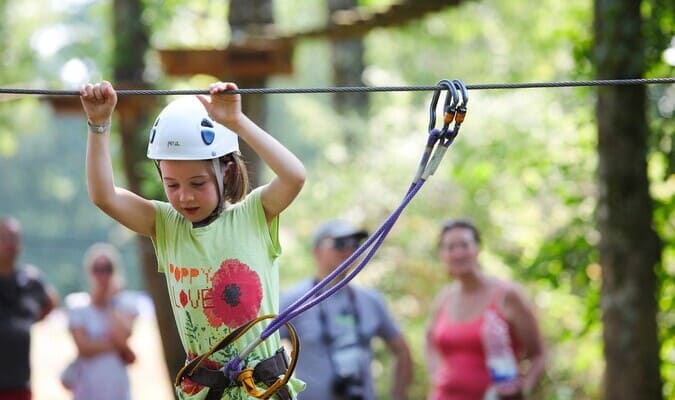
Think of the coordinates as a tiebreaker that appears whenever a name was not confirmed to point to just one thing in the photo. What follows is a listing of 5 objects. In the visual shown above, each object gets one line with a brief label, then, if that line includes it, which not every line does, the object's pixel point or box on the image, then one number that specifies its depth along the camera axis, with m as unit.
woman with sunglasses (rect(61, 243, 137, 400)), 13.41
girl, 6.11
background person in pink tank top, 10.56
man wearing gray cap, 10.55
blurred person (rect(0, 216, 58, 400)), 12.86
